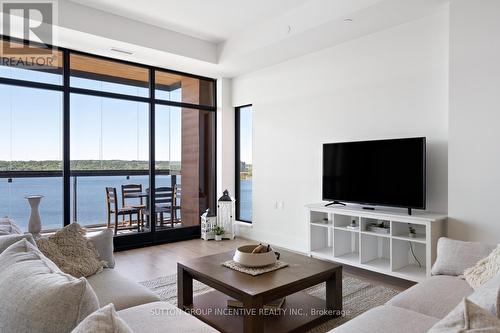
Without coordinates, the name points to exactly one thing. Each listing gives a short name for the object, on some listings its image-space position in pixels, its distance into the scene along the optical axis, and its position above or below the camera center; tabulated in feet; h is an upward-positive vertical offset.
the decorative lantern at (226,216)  17.93 -2.77
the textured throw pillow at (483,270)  6.31 -2.07
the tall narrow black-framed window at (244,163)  18.81 +0.06
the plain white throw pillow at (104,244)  8.22 -1.97
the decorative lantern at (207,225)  17.84 -3.25
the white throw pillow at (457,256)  7.30 -2.04
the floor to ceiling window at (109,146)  13.48 +0.85
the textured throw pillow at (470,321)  2.95 -1.41
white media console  10.39 -2.73
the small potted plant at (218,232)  17.60 -3.56
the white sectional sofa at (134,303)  5.29 -2.54
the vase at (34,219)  9.98 -1.63
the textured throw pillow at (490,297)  3.59 -1.58
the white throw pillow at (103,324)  2.72 -1.31
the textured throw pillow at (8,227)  6.80 -1.33
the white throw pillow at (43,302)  3.38 -1.44
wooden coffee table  6.82 -2.88
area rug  9.09 -3.92
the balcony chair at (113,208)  15.64 -2.05
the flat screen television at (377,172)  10.96 -0.30
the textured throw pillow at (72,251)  7.17 -1.94
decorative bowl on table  8.05 -2.27
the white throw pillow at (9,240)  5.54 -1.28
